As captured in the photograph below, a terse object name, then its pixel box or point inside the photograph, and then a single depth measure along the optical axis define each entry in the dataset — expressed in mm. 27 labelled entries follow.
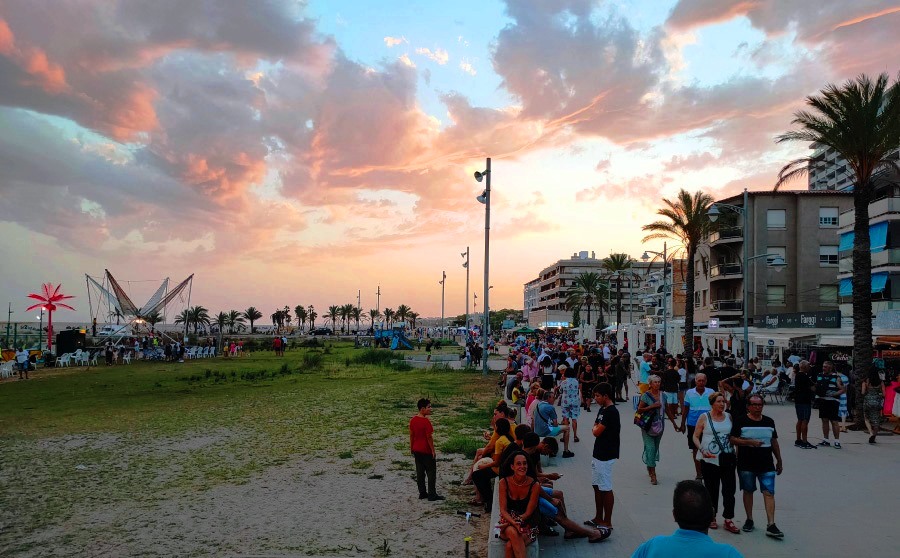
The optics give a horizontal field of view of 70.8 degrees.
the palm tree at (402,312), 164000
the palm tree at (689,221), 34125
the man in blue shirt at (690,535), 2857
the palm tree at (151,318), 71038
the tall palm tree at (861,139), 16484
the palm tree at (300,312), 163375
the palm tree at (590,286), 85938
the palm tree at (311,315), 170075
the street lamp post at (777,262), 44228
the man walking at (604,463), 7203
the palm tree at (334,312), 158550
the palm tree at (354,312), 156725
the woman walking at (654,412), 9234
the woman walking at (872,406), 13664
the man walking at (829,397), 13055
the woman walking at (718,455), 7383
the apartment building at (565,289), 109231
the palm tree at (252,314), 142838
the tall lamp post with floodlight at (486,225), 30250
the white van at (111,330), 62969
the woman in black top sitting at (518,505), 5973
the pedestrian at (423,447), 9219
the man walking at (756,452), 7230
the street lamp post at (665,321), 40194
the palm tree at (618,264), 70375
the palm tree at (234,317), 134138
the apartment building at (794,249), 46344
